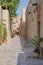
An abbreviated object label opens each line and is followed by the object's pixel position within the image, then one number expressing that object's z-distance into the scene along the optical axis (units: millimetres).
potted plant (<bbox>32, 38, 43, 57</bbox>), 5019
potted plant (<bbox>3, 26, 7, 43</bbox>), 10796
